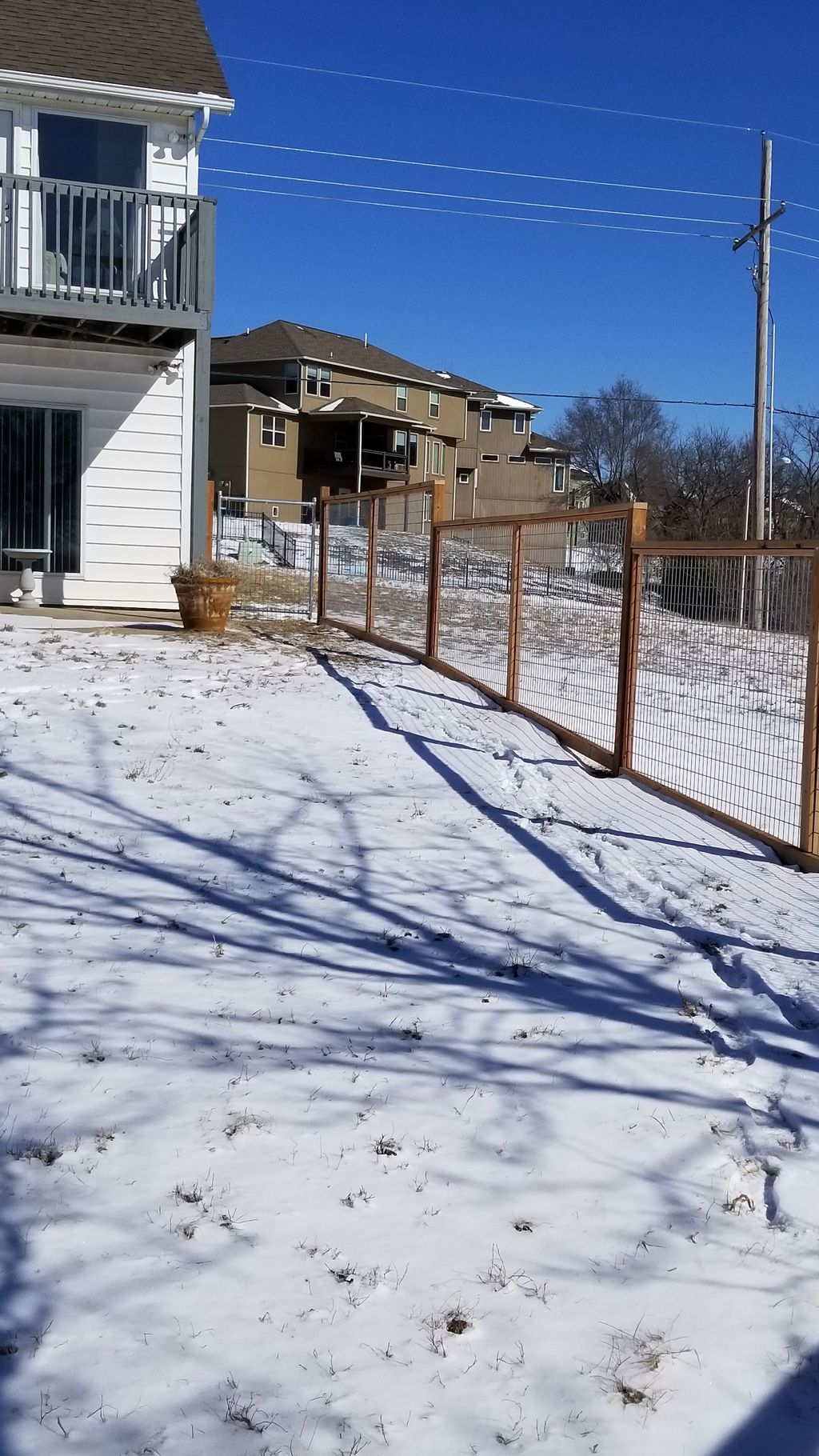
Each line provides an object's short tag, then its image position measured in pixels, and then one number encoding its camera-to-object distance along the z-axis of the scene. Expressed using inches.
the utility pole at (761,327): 941.8
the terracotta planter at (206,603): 514.6
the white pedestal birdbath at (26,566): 578.9
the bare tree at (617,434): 2469.2
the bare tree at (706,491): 2169.0
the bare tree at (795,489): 2047.2
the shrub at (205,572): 512.4
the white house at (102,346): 566.6
